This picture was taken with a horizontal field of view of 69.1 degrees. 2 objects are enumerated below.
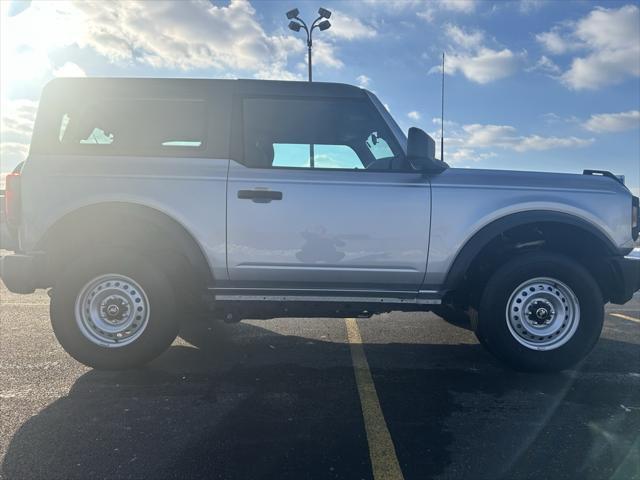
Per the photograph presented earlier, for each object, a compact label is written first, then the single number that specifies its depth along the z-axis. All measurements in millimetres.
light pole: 12680
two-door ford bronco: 3518
